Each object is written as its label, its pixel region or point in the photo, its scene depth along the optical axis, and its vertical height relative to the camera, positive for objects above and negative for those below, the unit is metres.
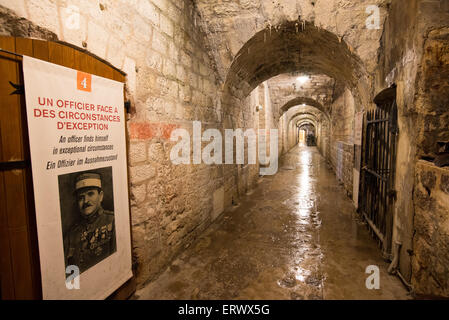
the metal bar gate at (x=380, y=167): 2.67 -0.46
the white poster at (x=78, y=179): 1.38 -0.28
